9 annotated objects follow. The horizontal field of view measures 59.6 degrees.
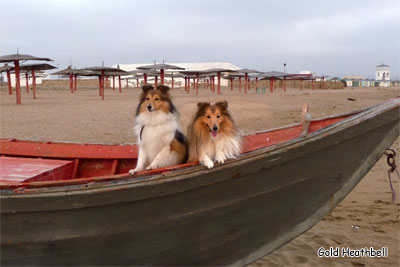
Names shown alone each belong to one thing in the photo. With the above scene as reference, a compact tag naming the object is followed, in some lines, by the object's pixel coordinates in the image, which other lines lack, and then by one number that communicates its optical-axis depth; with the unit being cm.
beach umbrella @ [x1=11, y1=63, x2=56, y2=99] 2403
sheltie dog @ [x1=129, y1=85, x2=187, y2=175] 331
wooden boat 248
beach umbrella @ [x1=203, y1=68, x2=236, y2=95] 3479
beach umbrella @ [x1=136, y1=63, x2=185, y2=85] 2681
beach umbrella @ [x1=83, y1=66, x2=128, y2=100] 2537
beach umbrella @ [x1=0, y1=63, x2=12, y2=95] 3006
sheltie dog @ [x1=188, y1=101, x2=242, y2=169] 274
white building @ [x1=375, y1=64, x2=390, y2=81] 12408
